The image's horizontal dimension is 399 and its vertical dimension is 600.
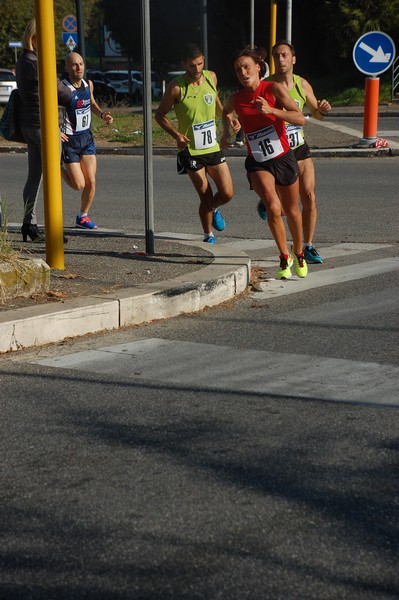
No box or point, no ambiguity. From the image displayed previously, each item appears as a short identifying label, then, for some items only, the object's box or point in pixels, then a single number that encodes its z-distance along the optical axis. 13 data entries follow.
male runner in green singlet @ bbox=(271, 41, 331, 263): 15.08
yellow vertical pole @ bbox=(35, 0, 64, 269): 13.01
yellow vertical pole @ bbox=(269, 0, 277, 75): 42.43
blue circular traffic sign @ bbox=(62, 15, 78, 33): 56.99
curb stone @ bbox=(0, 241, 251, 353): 10.74
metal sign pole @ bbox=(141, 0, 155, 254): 14.25
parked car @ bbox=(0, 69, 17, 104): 69.63
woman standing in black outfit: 16.02
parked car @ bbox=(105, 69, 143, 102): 103.27
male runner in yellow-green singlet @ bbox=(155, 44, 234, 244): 15.98
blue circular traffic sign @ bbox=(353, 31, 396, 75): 33.23
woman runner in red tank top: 14.13
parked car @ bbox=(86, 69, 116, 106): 94.65
